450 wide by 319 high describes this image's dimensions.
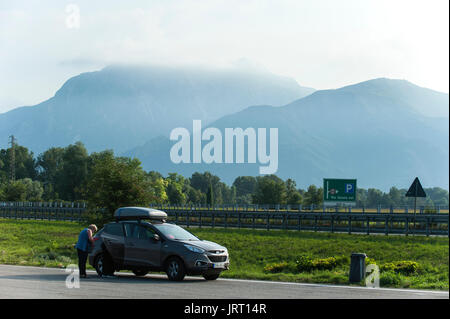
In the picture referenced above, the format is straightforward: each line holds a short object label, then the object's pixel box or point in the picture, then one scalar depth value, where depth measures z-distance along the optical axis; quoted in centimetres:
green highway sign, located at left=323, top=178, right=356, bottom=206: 7025
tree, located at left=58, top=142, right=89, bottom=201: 14269
